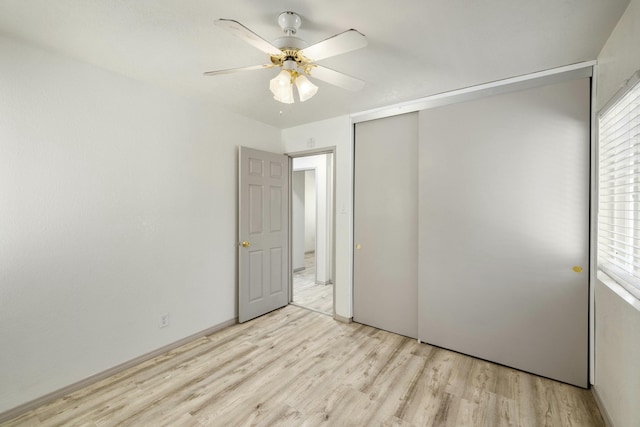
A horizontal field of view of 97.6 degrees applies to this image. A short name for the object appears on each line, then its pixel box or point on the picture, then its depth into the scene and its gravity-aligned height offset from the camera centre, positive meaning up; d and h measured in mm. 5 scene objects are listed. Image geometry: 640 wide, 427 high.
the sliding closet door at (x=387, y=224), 2896 -158
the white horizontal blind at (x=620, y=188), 1476 +138
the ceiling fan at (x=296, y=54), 1398 +863
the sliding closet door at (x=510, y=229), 2098 -155
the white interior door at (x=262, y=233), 3244 -295
